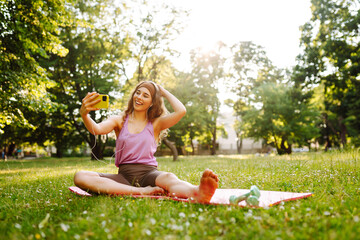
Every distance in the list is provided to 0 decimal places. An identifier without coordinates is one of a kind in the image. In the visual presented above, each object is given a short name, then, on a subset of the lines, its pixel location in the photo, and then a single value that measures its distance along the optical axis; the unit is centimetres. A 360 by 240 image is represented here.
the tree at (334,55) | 2069
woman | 364
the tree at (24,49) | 884
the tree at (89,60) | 1991
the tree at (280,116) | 2055
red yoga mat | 321
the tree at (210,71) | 2886
